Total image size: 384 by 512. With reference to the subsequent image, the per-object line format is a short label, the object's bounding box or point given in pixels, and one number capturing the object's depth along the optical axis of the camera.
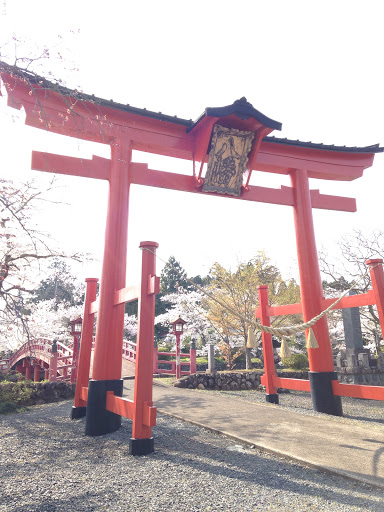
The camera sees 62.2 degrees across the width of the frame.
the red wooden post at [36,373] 15.38
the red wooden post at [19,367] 19.50
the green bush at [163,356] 22.97
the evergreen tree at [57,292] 27.60
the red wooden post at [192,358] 12.30
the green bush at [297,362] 13.70
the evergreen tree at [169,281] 29.70
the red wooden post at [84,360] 5.71
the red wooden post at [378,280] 5.18
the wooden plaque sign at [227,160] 6.37
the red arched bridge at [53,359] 11.11
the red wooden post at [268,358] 7.00
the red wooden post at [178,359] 11.94
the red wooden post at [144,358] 3.68
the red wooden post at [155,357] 13.06
